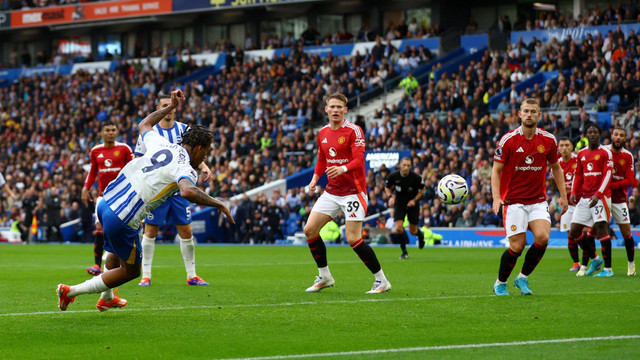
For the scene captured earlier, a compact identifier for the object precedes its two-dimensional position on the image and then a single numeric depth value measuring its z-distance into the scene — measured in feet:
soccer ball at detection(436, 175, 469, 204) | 50.75
